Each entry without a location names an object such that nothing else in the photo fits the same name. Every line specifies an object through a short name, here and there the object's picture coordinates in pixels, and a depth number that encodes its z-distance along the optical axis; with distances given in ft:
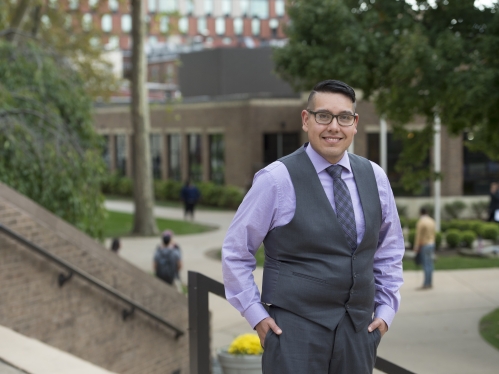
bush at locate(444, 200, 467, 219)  92.58
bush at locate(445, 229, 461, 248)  66.23
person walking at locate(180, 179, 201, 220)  90.89
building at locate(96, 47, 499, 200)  94.99
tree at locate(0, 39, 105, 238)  32.40
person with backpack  41.91
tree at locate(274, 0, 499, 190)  34.91
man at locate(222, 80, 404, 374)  9.11
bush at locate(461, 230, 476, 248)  65.78
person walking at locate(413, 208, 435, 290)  48.44
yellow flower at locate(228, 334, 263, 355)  18.07
